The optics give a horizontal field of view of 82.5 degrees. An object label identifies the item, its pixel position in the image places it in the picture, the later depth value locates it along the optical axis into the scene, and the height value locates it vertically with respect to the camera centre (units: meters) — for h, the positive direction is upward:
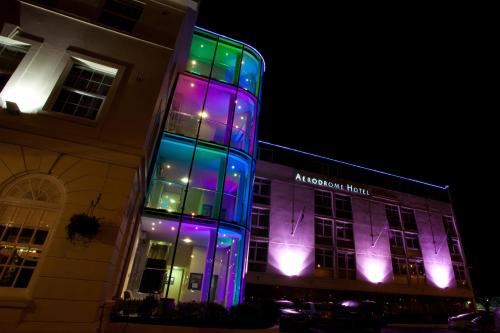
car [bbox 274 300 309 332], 13.51 -0.47
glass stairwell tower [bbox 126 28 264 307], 12.55 +6.14
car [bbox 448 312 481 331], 17.96 +0.28
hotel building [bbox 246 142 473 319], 22.59 +6.26
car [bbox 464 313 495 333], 16.25 +0.18
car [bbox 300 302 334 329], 14.64 -0.07
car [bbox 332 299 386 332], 14.46 -0.04
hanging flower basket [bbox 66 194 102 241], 6.29 +1.25
